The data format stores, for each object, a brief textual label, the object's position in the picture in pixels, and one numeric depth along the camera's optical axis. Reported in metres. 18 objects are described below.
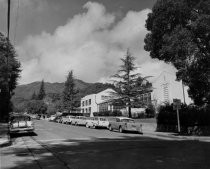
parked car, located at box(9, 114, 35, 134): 21.80
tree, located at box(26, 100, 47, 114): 129.50
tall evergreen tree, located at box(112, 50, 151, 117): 41.72
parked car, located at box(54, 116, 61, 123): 54.26
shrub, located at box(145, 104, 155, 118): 43.03
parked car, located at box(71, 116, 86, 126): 39.55
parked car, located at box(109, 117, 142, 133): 26.17
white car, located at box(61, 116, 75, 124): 45.60
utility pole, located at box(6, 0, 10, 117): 11.86
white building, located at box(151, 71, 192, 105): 46.85
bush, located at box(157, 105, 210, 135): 23.91
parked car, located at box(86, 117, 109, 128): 32.48
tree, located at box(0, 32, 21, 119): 26.38
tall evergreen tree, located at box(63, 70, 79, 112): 84.56
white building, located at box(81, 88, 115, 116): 66.11
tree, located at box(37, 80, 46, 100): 174.62
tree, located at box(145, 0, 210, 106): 18.08
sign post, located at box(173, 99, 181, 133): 23.29
